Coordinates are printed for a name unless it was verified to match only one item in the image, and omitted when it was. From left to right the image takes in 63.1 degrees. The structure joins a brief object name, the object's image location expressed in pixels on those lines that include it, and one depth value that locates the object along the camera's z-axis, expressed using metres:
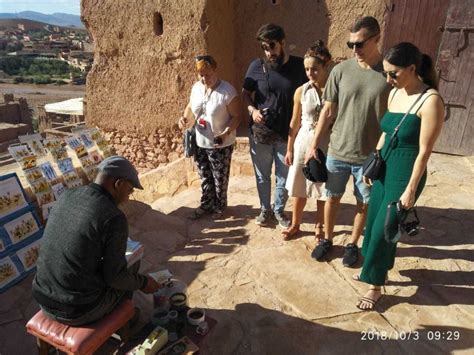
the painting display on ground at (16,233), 3.18
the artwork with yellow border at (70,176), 3.95
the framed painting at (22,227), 3.29
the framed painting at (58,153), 3.89
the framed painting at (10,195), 3.32
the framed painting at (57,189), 3.80
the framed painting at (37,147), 3.73
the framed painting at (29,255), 3.30
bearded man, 3.33
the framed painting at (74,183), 3.97
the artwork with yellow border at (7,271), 3.12
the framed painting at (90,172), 4.21
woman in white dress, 3.06
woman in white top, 3.74
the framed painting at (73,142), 4.08
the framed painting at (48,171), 3.80
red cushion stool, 2.05
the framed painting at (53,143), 3.84
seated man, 2.03
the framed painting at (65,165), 3.94
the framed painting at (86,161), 4.21
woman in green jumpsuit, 2.31
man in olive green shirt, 2.72
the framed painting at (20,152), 3.56
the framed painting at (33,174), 3.63
